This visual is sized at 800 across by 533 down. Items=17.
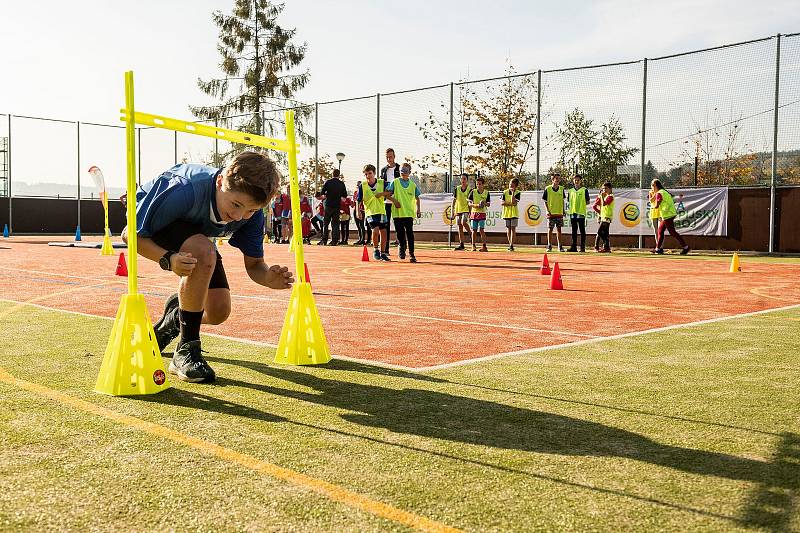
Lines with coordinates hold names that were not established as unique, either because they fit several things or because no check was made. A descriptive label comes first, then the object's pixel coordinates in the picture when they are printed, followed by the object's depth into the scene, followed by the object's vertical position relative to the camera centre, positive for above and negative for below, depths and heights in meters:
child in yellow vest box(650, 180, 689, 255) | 21.06 +0.32
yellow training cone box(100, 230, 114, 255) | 19.12 -0.78
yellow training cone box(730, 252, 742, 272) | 14.20 -0.73
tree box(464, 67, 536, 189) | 35.69 +3.86
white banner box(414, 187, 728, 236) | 21.17 +0.24
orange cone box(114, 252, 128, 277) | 12.66 -0.85
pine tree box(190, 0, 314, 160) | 46.53 +8.89
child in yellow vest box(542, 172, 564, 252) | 22.52 +0.54
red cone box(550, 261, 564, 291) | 10.78 -0.80
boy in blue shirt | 4.25 -0.04
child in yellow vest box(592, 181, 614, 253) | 22.31 +0.25
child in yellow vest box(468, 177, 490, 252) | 23.17 +0.39
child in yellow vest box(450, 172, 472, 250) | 23.45 +0.47
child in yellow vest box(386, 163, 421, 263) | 17.38 +0.39
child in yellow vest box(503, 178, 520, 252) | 23.38 +0.31
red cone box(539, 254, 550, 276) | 13.30 -0.78
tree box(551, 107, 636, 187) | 23.17 +2.21
